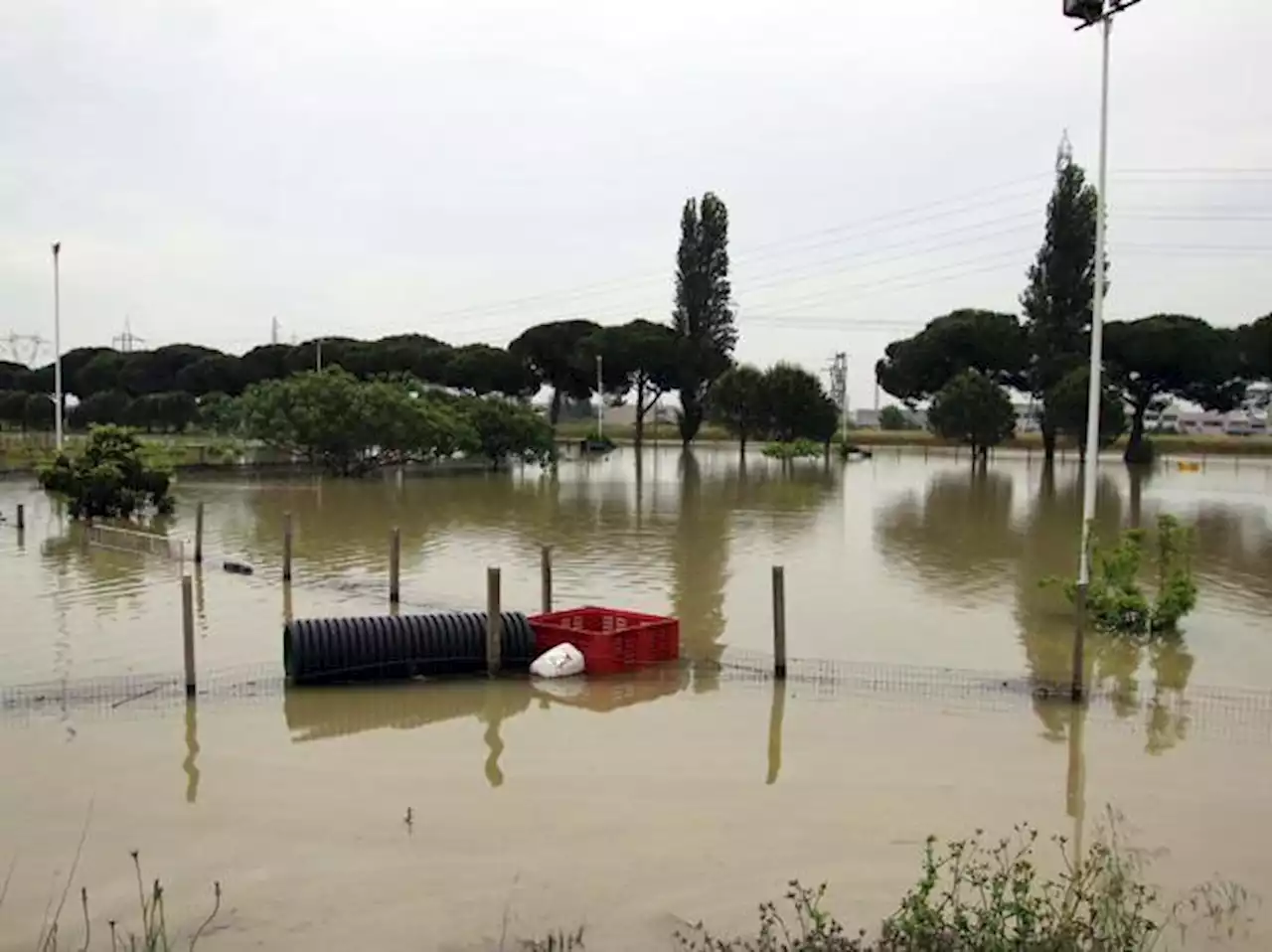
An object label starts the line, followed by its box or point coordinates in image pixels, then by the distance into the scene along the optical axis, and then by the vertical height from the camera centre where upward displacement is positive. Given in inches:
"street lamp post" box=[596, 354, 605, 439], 3144.7 +42.6
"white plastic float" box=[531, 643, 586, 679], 533.0 -108.0
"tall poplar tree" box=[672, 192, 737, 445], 3088.1 +277.3
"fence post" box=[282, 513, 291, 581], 800.3 -90.7
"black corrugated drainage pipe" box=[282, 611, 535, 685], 516.7 -99.9
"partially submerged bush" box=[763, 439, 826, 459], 2576.3 -79.6
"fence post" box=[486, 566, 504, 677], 532.7 -96.6
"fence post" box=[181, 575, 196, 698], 492.1 -92.0
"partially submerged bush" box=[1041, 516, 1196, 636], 664.4 -95.6
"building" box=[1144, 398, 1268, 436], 2987.7 -35.3
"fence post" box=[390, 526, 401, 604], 737.6 -96.1
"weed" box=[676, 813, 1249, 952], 235.1 -110.9
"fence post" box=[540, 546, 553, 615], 661.3 -89.3
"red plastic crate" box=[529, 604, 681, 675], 543.8 -100.3
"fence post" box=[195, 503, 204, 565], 885.8 -94.6
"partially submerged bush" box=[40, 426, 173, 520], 1178.6 -66.0
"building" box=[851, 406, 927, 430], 5142.7 -34.5
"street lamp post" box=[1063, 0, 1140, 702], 612.1 +81.9
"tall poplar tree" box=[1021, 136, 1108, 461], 2635.3 +273.2
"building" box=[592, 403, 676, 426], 4219.2 -20.0
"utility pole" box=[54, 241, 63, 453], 1502.8 +11.0
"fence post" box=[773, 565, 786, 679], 539.5 -94.9
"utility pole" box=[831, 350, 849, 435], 3465.1 +89.6
